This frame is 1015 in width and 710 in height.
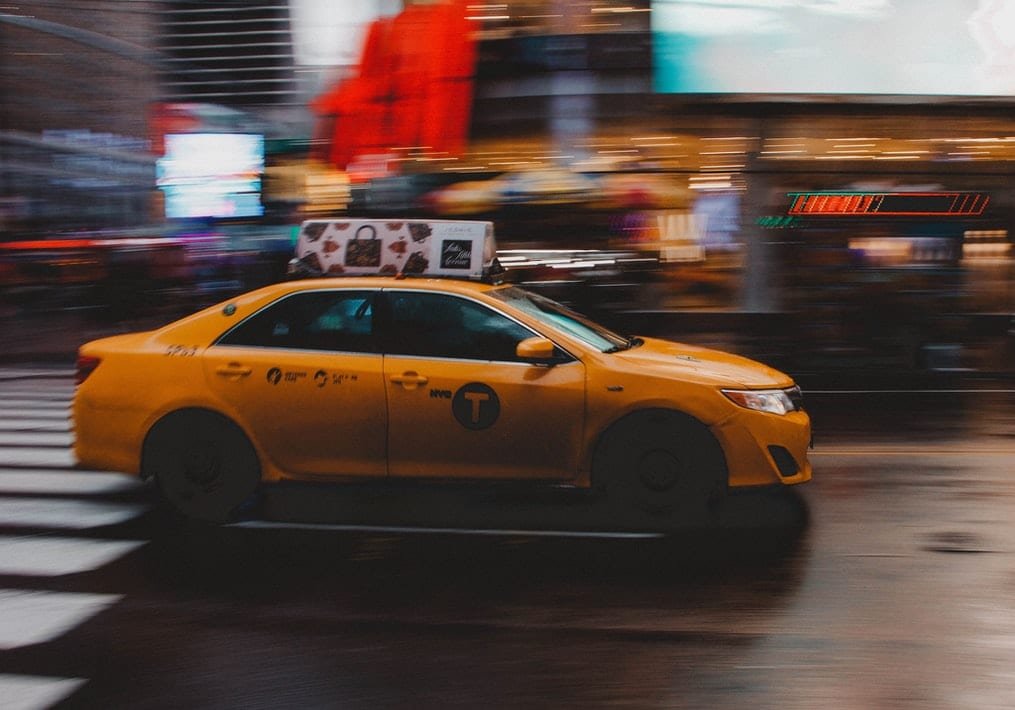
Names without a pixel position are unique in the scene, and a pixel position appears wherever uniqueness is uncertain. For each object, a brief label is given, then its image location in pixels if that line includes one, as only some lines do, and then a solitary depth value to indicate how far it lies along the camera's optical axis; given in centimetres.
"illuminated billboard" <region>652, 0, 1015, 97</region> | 1653
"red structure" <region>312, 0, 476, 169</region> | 2202
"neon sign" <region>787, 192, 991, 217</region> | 1451
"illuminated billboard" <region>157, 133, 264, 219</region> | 4450
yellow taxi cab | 596
